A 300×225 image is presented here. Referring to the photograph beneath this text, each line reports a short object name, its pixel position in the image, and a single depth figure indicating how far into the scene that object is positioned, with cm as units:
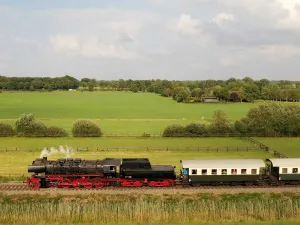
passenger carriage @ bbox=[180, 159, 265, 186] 3453
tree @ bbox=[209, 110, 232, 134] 6944
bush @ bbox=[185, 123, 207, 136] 6869
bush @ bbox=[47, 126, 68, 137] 6731
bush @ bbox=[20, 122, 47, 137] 6706
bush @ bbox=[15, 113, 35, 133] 6706
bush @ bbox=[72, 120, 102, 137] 6762
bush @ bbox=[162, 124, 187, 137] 6875
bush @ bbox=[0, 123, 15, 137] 6675
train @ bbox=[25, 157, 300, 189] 3409
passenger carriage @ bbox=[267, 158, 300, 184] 3506
